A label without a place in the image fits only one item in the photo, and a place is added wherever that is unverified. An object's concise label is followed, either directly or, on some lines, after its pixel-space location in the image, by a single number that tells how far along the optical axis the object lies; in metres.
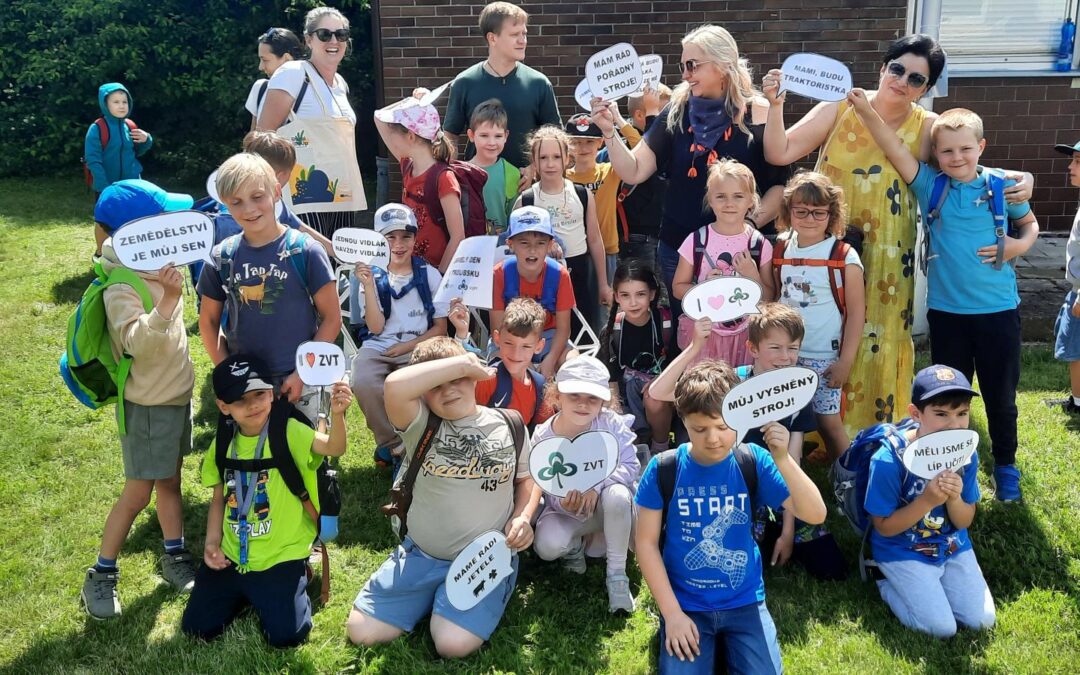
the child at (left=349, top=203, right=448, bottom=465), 4.77
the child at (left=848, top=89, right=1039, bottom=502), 4.24
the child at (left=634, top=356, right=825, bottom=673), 3.20
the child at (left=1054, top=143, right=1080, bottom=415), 5.16
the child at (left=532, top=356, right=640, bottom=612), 3.72
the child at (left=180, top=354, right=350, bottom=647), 3.56
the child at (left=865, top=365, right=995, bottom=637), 3.53
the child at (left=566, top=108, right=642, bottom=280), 5.43
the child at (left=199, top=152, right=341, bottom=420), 3.79
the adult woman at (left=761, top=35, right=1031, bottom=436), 4.40
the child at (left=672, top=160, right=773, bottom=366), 4.30
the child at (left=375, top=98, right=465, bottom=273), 5.06
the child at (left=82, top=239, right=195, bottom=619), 3.74
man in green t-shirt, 5.54
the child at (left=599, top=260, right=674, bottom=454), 4.62
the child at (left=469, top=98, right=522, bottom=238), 5.28
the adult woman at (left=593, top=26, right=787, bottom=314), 4.50
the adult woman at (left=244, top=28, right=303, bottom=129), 6.92
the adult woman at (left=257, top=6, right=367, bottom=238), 5.57
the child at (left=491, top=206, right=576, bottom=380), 4.68
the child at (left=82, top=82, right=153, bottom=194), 8.58
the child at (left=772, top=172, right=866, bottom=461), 4.25
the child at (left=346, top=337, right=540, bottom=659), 3.50
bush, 12.27
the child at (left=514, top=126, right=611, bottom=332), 5.02
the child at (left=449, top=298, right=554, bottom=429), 4.09
